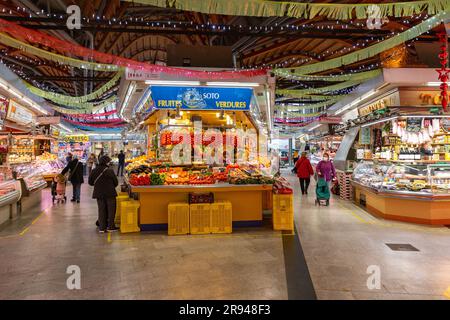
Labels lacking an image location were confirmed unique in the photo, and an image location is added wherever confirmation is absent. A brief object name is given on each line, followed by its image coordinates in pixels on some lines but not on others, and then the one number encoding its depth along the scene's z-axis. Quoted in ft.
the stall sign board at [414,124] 27.04
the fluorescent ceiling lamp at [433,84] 27.14
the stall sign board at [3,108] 27.66
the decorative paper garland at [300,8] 14.92
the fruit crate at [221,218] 20.22
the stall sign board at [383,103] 28.95
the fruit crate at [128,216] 20.34
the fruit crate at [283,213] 20.86
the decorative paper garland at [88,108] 51.63
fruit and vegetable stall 20.75
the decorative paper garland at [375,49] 19.86
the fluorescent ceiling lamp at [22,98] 28.47
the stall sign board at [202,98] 26.09
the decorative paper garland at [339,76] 29.71
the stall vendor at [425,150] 26.76
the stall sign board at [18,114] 31.80
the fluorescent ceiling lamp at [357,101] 32.21
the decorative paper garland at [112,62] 20.98
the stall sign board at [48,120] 49.43
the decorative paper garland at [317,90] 38.09
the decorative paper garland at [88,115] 80.70
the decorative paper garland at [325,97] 47.97
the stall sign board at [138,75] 23.80
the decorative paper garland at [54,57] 20.61
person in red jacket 37.09
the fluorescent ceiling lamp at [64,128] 76.25
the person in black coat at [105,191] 20.58
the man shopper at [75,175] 32.78
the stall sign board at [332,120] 50.40
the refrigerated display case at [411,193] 22.33
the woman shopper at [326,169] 30.96
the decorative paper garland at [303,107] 53.39
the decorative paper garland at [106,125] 110.44
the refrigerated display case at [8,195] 22.99
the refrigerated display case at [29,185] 28.02
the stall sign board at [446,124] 27.50
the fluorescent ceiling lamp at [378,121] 27.64
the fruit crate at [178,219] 19.88
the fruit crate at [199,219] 20.08
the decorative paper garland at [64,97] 39.32
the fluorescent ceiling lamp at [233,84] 25.88
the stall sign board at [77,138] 76.51
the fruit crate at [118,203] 22.22
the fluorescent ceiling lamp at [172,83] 24.90
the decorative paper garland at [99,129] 118.77
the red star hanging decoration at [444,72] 23.13
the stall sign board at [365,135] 36.50
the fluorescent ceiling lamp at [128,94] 28.89
